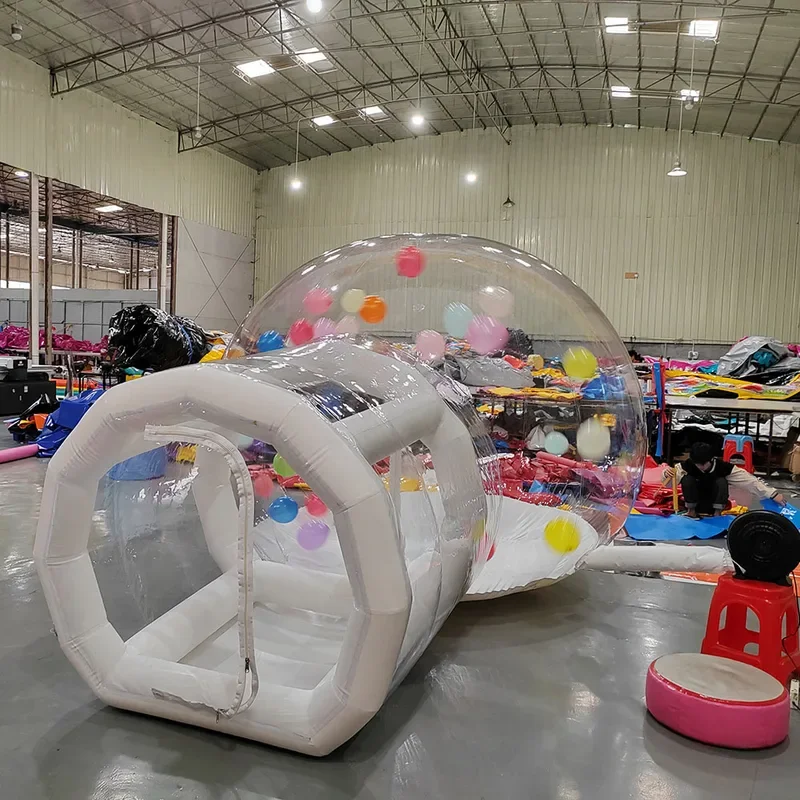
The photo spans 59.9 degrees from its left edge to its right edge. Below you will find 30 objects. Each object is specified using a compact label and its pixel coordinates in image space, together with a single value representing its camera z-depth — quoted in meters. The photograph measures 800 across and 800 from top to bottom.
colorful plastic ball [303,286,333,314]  3.71
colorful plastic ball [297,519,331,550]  3.43
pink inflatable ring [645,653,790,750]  2.29
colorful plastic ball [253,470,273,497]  3.22
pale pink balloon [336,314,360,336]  3.65
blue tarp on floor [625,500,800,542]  4.94
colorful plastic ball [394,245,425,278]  3.67
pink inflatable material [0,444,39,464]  6.98
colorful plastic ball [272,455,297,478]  3.13
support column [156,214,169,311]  15.36
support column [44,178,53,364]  12.27
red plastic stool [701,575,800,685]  2.62
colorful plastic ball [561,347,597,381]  3.76
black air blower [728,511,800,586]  2.65
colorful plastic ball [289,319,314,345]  3.64
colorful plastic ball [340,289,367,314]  3.68
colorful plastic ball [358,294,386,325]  3.66
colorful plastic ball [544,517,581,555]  3.69
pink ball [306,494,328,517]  3.24
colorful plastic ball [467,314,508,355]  3.55
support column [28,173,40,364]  12.07
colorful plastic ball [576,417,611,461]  3.76
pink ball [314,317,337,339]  3.63
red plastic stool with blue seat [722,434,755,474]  6.88
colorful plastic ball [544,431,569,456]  3.80
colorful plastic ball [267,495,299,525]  3.21
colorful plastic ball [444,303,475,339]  3.54
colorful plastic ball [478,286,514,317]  3.60
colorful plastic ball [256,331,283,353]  3.70
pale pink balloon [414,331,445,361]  3.54
